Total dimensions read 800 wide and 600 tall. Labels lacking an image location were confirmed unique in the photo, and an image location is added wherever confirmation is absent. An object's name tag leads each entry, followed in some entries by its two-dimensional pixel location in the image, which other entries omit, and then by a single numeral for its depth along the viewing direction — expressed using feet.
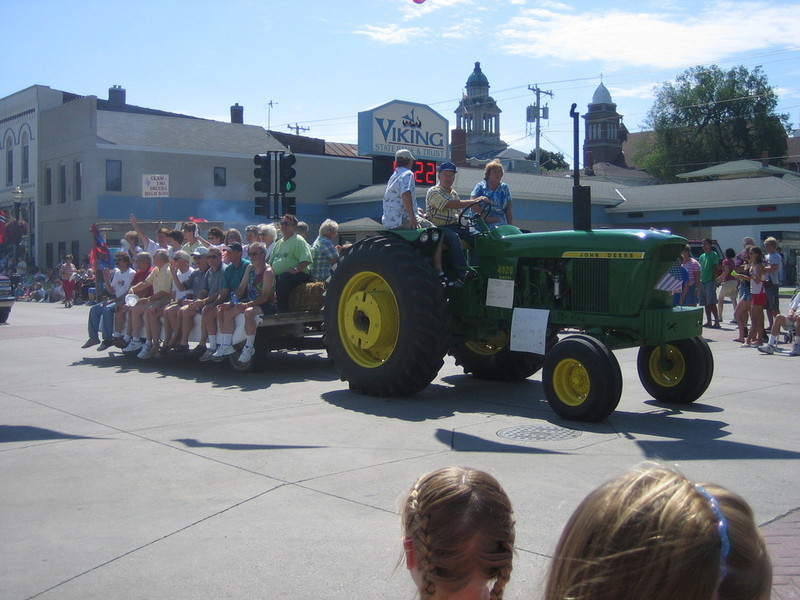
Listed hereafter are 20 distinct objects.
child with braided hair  6.31
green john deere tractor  26.55
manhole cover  24.20
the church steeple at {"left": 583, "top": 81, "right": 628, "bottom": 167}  308.60
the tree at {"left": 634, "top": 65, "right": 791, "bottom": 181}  221.05
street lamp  117.62
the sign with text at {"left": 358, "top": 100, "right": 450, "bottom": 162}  96.53
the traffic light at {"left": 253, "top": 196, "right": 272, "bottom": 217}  58.65
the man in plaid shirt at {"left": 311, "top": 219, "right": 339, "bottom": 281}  39.86
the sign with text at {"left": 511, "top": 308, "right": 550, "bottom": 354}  28.32
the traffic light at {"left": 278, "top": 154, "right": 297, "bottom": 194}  57.82
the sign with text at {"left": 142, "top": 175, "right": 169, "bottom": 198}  80.33
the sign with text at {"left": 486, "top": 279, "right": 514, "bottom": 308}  29.76
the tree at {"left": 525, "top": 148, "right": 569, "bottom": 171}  331.94
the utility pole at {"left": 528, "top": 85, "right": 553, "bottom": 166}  217.56
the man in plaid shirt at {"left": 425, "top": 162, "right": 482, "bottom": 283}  30.48
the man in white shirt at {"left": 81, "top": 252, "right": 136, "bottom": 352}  44.21
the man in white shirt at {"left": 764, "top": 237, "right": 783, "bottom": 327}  48.70
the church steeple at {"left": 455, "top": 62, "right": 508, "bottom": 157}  381.81
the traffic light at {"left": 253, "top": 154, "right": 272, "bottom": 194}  57.21
